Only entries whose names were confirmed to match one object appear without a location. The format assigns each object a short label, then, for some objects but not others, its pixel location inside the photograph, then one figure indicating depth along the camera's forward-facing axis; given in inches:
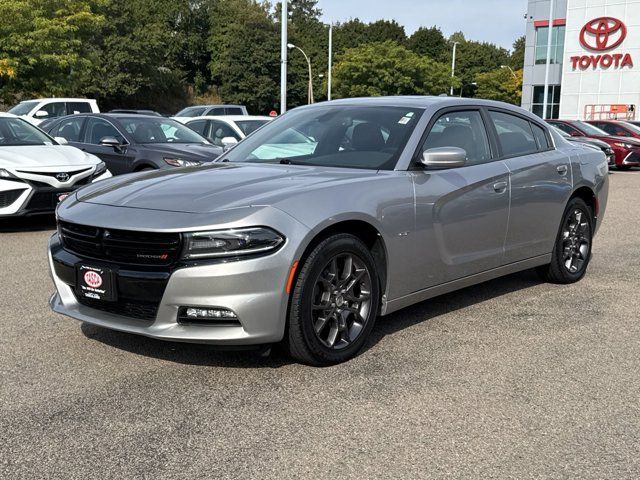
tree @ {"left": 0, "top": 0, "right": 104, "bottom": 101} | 1181.7
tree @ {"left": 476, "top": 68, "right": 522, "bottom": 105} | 3358.8
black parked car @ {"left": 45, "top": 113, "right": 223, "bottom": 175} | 409.4
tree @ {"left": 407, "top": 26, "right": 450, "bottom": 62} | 3644.2
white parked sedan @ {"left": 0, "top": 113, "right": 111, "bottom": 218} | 343.9
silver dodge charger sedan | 146.3
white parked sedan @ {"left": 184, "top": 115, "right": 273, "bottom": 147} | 560.7
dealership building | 1706.4
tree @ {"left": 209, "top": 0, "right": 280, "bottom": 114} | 2864.2
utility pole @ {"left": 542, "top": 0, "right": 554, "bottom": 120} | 1598.2
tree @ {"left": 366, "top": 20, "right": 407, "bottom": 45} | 3558.1
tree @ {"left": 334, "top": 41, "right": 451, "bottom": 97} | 2522.1
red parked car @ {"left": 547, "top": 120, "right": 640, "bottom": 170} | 840.9
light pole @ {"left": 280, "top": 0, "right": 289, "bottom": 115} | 929.5
